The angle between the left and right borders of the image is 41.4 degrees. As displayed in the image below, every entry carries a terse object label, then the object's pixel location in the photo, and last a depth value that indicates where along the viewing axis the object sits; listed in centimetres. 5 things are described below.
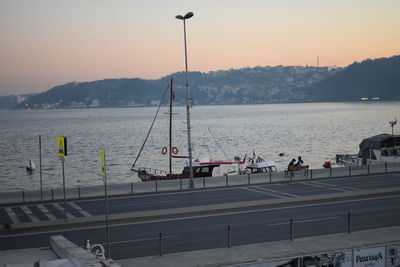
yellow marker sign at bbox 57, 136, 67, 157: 2312
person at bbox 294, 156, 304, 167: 4603
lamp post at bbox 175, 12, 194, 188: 3403
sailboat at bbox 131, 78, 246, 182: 4978
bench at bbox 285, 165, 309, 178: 4426
